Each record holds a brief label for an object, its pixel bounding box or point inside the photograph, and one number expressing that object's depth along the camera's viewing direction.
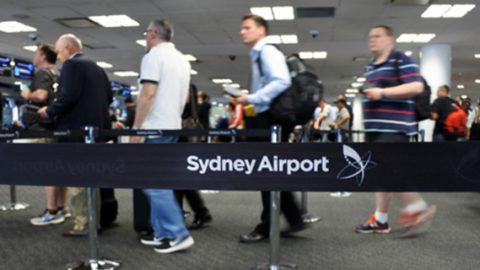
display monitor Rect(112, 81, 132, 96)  17.97
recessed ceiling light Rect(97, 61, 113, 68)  14.31
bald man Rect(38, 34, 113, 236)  3.00
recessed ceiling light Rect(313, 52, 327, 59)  12.81
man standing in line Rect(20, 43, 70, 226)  3.55
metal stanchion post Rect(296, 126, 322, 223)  3.61
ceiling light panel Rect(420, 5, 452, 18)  7.85
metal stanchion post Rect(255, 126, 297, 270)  2.19
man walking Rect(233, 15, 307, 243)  2.61
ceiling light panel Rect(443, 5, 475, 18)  7.87
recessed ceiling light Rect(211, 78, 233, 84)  20.04
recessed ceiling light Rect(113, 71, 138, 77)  17.00
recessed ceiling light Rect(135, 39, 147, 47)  10.82
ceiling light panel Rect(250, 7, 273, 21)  7.88
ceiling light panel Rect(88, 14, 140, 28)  8.54
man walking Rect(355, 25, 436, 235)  2.55
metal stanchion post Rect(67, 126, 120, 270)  2.28
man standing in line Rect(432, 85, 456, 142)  5.25
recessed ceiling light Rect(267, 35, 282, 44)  10.26
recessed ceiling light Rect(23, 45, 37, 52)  11.84
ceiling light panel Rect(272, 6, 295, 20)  7.91
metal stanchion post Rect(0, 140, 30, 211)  4.21
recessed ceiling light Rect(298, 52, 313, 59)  12.71
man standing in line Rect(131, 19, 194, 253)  2.69
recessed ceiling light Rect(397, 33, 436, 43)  10.16
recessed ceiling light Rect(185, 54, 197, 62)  13.11
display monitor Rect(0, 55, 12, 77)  11.78
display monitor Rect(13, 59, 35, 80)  12.56
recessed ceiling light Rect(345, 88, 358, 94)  25.27
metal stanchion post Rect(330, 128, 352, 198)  4.93
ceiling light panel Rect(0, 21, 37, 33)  9.12
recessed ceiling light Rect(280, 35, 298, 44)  10.28
